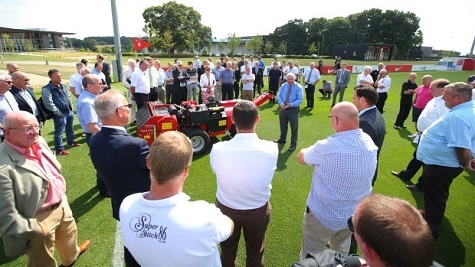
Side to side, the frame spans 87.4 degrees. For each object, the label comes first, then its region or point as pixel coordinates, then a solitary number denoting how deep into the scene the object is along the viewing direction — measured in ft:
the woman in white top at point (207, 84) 31.09
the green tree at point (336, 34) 209.64
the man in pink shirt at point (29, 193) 6.55
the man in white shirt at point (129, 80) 27.50
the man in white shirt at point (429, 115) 15.28
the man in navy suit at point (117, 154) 6.86
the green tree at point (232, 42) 198.08
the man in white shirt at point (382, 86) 29.12
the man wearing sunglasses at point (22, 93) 14.99
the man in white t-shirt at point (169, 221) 3.97
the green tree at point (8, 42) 168.25
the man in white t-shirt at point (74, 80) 22.27
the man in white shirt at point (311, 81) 35.42
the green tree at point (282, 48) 212.64
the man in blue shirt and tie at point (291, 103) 20.70
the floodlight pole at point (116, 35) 37.45
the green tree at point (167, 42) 150.30
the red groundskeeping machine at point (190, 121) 17.92
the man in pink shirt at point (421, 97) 21.88
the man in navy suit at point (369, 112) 10.17
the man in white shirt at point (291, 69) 39.27
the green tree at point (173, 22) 175.22
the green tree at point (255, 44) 203.21
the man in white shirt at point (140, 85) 24.64
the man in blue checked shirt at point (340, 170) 7.02
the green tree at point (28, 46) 190.31
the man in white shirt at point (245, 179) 6.89
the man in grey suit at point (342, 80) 33.55
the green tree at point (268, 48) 211.82
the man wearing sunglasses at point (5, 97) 13.28
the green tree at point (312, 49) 199.78
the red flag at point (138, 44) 42.86
